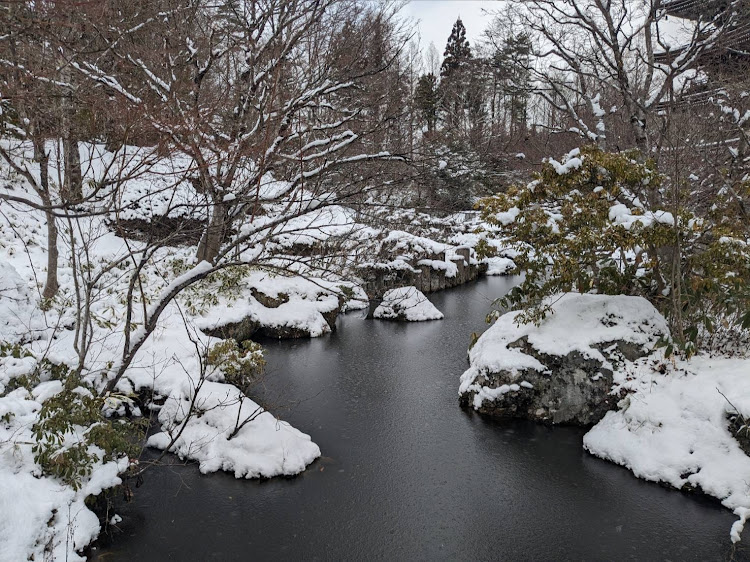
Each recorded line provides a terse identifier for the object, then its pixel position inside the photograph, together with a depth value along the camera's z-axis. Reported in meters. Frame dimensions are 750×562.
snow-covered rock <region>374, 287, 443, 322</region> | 14.64
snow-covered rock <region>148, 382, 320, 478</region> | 6.43
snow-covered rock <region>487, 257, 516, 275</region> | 23.98
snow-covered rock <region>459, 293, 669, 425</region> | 7.65
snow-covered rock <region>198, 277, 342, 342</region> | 12.00
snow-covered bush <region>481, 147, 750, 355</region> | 7.29
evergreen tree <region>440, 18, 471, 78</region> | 32.21
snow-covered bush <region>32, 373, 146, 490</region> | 4.86
